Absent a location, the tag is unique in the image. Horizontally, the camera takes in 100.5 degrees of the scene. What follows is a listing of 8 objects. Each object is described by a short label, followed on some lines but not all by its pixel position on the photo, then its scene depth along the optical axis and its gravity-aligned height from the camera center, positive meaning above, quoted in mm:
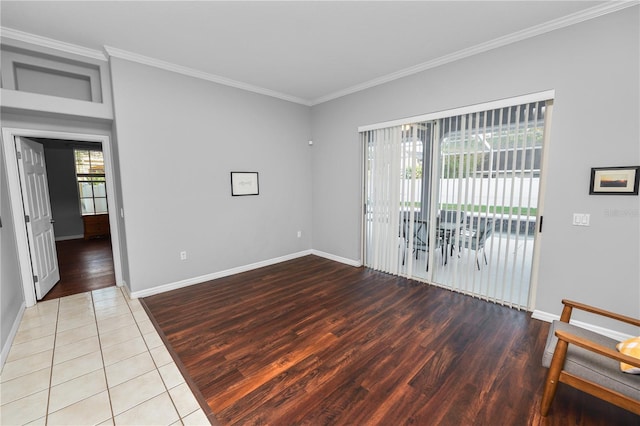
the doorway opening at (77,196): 6828 -224
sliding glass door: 2967 -133
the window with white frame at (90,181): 7590 +211
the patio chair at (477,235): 3230 -617
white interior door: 3299 -352
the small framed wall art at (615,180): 2371 +39
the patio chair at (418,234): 4000 -728
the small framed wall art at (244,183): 4363 +61
